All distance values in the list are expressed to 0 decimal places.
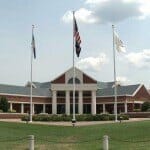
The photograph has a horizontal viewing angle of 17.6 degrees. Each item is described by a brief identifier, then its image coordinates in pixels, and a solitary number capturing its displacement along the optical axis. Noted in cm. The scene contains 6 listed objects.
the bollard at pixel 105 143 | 1888
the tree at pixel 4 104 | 7079
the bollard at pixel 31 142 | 1864
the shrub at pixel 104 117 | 5308
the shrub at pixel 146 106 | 7161
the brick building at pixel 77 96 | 8144
